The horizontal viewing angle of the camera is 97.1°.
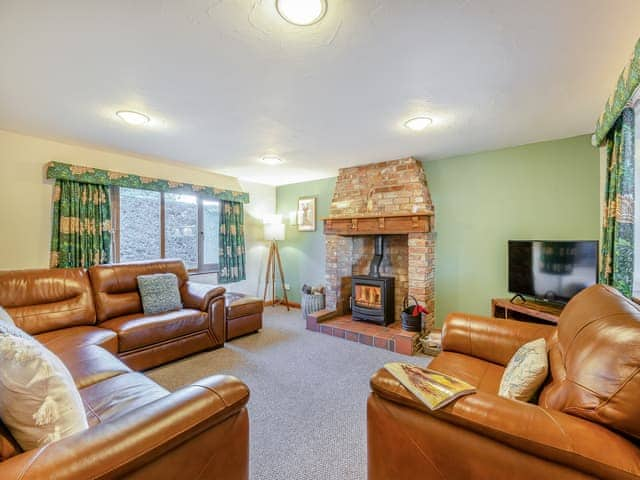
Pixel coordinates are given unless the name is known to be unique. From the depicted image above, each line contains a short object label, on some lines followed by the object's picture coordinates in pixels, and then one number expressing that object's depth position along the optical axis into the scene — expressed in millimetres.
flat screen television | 2553
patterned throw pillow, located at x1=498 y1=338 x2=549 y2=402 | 1261
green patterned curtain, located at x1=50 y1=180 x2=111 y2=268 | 3129
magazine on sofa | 1041
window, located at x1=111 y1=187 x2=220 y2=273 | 3738
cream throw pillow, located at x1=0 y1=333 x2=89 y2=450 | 861
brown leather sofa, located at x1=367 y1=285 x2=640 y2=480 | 812
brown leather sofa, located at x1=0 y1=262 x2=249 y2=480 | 754
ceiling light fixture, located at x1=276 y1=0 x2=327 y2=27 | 1262
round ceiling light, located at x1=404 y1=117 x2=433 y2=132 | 2498
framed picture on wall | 4980
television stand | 2611
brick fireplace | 3588
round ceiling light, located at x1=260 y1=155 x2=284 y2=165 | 3678
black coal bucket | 3418
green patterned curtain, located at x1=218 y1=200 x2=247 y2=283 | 4629
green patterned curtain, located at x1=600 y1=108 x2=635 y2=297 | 1962
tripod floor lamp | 5000
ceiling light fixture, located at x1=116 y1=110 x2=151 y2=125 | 2397
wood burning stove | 3766
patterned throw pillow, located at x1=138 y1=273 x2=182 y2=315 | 2982
